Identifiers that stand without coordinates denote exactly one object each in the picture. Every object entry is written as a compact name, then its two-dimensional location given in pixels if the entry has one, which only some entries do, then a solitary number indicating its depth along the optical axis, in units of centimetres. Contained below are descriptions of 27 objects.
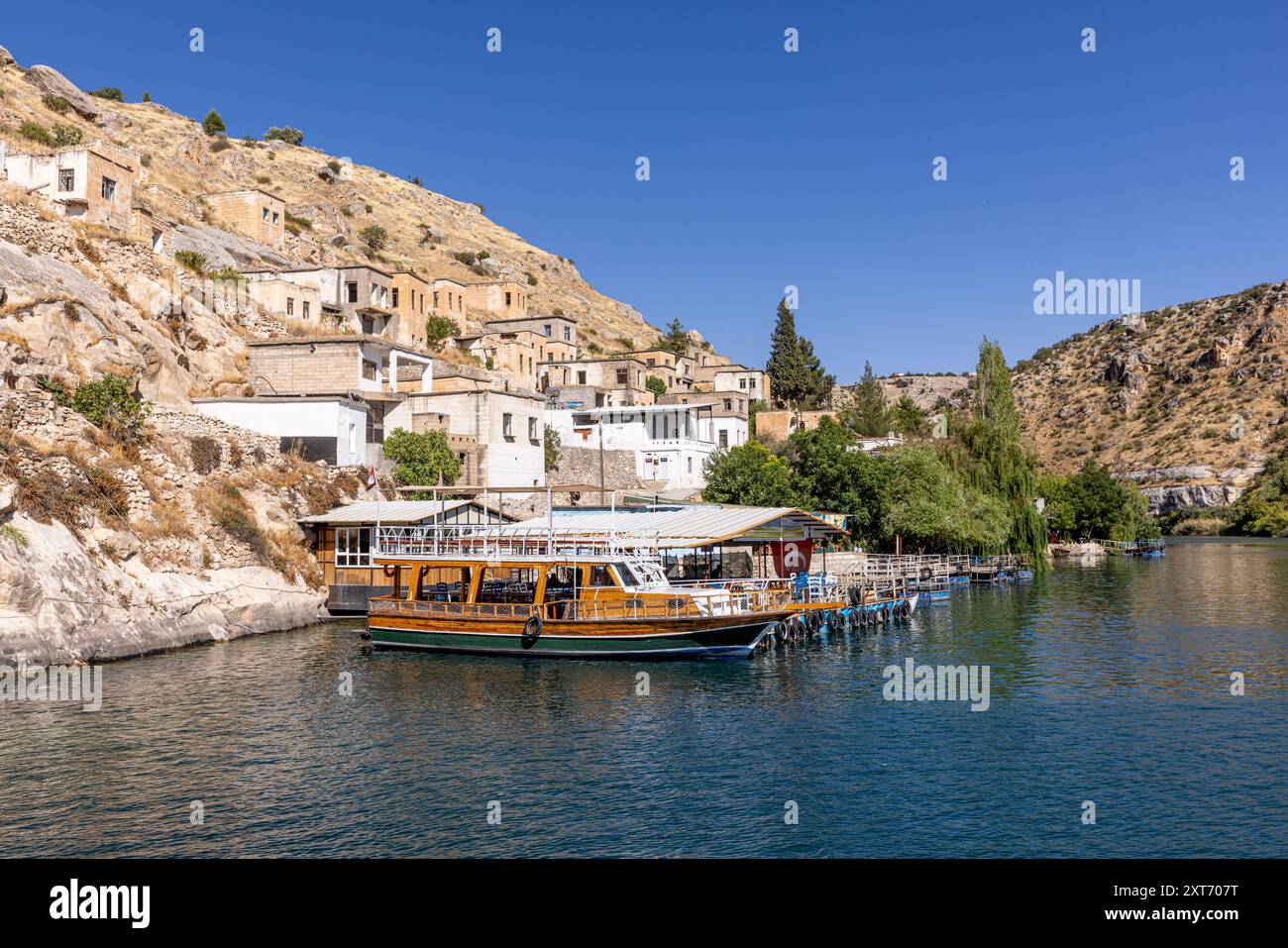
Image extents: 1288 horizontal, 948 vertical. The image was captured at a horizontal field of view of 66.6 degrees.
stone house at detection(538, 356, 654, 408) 8862
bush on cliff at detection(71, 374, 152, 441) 4281
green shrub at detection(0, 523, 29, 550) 3291
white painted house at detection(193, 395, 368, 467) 5388
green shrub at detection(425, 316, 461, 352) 8804
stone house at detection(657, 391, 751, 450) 8775
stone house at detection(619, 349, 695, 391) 10638
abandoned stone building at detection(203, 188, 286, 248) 8706
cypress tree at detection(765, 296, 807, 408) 11381
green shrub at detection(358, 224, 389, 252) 12475
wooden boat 3578
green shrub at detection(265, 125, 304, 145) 15750
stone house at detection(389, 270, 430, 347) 8169
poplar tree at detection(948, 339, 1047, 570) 7188
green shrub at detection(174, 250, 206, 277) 6612
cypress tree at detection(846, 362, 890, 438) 10700
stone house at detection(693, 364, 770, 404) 10812
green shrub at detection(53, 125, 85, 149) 7612
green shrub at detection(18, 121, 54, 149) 7475
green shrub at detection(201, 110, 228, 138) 13100
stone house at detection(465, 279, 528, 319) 10912
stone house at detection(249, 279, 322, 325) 6912
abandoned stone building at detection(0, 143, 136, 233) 5888
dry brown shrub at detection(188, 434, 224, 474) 4681
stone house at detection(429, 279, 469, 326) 9425
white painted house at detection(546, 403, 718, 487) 7638
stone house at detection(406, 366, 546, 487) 6147
